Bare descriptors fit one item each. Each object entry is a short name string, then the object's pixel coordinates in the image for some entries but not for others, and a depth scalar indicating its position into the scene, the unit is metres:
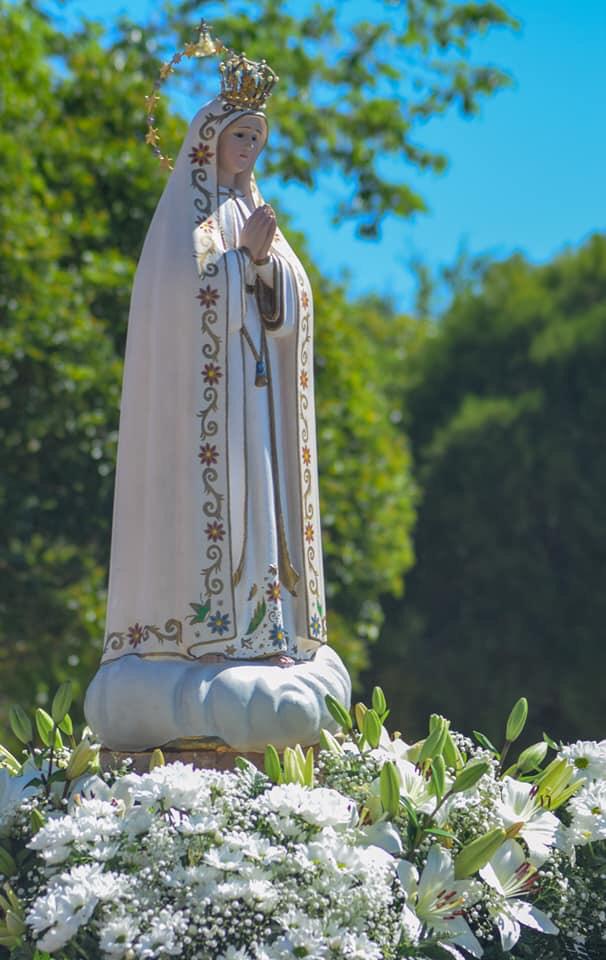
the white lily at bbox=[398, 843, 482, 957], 10.46
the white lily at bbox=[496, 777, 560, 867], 11.14
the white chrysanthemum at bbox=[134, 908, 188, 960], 9.54
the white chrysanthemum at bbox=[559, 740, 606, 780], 12.21
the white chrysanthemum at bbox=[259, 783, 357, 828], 10.35
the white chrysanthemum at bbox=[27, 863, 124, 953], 9.66
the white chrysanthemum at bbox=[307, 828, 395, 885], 10.04
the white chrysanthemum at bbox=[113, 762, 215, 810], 10.48
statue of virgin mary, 12.51
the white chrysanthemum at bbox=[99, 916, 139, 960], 9.64
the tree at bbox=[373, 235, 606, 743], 41.50
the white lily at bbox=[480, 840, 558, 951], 10.72
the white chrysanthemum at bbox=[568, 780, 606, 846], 11.56
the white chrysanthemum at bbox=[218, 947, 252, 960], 9.59
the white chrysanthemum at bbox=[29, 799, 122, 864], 10.18
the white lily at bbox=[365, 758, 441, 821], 11.05
